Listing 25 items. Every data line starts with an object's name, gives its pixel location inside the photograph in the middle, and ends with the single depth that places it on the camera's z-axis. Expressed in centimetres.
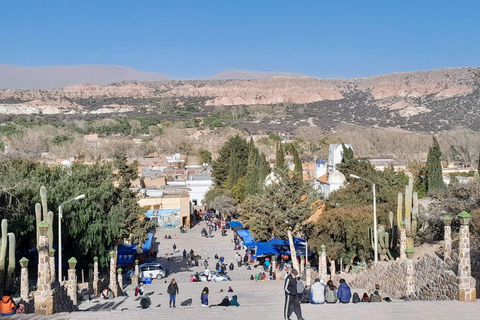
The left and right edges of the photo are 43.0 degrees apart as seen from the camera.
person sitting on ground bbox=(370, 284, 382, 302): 1717
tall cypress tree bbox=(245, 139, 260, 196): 5147
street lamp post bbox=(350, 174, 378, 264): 2567
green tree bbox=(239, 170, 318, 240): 2952
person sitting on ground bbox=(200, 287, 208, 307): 1800
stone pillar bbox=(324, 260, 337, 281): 2602
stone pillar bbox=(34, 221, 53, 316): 1389
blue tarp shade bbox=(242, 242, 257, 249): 3466
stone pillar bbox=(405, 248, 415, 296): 1833
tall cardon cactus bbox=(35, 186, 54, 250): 2229
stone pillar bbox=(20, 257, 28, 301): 1873
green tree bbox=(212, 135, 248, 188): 6295
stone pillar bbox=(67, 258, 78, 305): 1905
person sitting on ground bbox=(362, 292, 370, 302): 1783
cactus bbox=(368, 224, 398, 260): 2733
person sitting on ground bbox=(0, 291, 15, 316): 1418
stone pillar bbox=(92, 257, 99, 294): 2423
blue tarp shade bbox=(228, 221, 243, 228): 4822
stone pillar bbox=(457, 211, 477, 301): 1459
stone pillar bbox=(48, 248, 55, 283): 1930
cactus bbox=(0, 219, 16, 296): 2091
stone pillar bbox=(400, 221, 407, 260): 2314
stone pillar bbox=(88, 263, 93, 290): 2427
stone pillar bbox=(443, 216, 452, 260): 2030
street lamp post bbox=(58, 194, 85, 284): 2103
